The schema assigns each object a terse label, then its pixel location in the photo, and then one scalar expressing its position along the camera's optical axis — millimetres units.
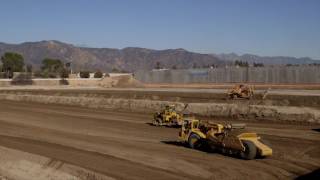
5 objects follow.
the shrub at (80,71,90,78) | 144038
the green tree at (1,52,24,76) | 165875
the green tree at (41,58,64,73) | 177962
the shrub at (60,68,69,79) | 139750
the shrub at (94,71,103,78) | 146750
